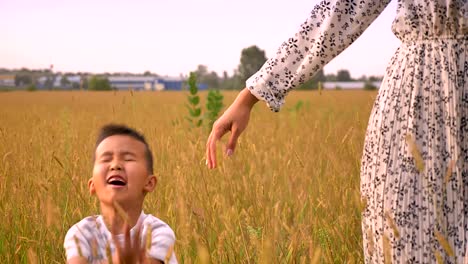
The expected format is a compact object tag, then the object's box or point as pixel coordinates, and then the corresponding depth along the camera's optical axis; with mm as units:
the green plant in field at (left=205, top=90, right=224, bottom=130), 4886
